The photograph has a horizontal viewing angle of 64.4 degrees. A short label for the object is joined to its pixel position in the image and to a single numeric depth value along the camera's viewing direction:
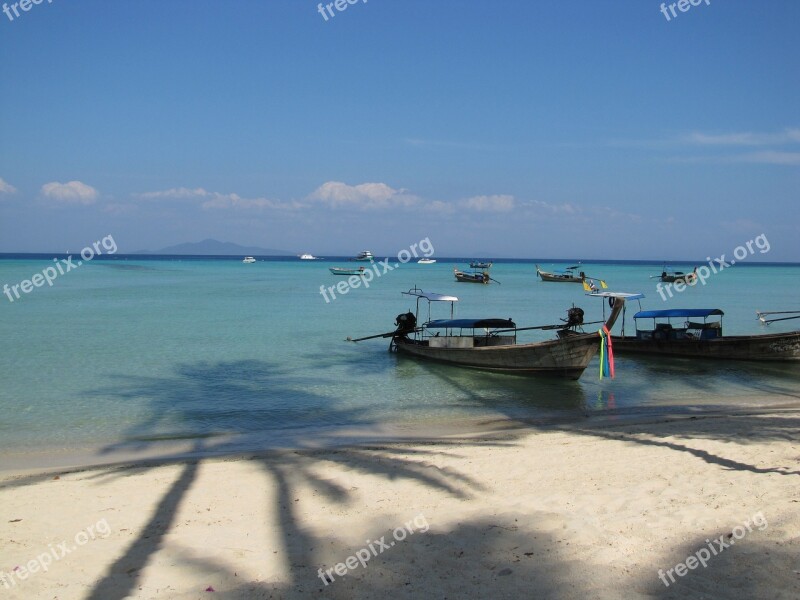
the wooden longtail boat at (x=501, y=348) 17.45
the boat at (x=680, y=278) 66.46
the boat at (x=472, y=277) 73.00
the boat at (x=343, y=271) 94.53
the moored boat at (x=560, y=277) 75.25
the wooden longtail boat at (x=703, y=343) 21.22
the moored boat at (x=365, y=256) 153.88
